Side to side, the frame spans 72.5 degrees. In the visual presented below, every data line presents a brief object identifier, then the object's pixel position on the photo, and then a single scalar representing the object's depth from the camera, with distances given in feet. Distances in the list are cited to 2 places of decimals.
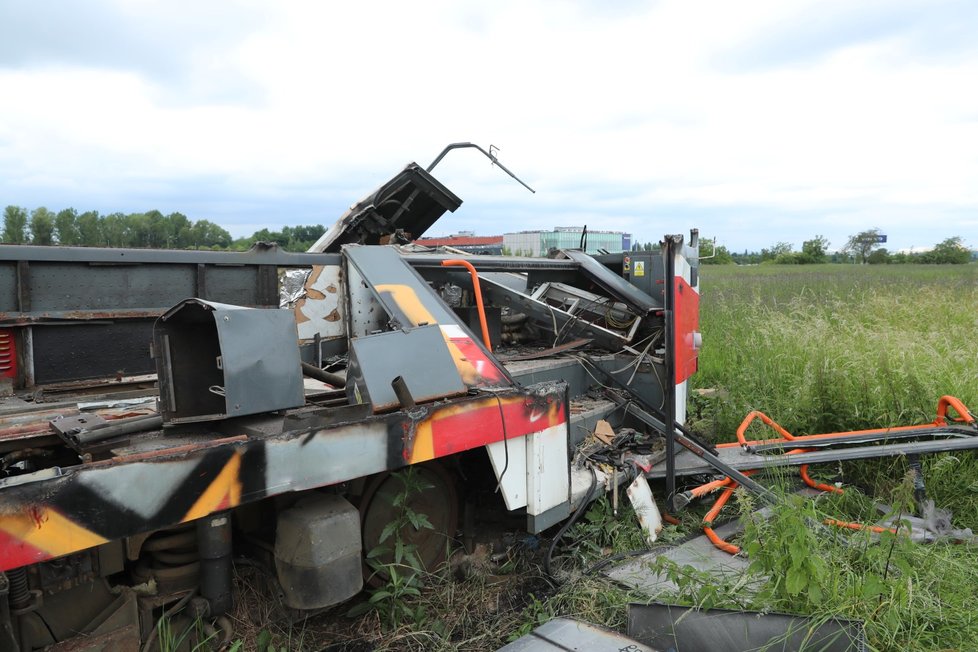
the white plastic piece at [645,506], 12.24
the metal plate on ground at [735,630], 6.63
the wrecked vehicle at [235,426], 6.08
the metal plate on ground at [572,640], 6.91
